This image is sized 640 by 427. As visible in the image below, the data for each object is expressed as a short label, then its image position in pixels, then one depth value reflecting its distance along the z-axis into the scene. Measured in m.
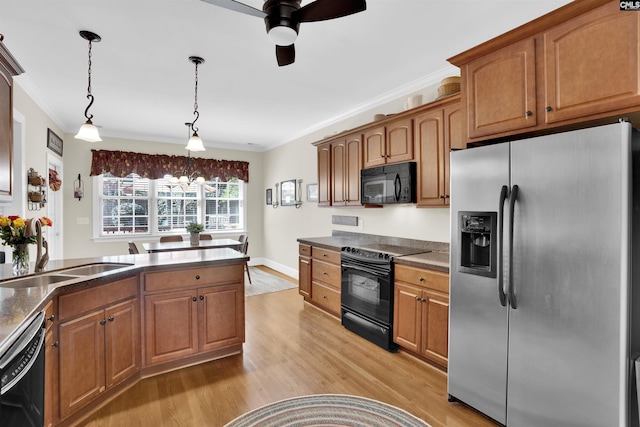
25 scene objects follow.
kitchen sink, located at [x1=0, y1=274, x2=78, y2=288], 2.09
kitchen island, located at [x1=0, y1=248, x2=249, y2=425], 1.88
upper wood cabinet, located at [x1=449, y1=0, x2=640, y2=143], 1.58
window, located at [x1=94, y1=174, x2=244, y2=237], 6.06
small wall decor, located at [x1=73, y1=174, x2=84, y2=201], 5.62
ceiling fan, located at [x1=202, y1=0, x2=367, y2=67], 1.70
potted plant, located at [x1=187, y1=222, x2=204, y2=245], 4.93
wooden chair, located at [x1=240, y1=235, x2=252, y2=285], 5.23
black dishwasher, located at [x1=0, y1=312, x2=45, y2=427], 1.13
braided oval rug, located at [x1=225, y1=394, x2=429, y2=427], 2.08
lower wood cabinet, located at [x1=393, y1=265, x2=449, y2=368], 2.58
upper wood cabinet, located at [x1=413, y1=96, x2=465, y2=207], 2.85
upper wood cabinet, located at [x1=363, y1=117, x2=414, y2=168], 3.31
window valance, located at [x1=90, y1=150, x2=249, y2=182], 5.84
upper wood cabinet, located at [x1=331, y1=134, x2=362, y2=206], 4.04
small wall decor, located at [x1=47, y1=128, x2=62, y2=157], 4.61
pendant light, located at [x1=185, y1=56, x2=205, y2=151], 3.19
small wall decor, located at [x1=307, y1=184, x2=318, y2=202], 5.51
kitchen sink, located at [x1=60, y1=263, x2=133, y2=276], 2.45
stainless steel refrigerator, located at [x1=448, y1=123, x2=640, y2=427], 1.52
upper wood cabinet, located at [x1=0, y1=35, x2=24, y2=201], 1.98
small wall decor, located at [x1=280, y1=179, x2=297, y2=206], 6.20
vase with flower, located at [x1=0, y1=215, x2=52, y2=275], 2.18
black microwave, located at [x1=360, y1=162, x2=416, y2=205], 3.25
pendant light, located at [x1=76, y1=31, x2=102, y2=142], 2.61
